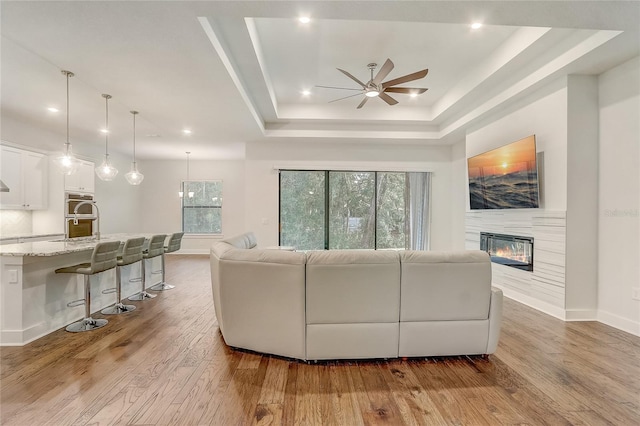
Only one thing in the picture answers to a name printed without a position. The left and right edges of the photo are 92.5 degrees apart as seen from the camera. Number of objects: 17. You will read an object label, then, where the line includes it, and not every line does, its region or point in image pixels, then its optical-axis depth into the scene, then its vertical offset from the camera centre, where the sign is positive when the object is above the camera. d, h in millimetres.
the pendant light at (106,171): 4523 +584
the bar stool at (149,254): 4418 -647
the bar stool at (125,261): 3734 -632
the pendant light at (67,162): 3781 +591
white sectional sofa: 2453 -736
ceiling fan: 3475 +1557
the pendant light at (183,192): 8875 +538
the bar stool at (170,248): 4982 -642
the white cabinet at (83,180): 6086 +606
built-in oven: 6055 -80
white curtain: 6855 +50
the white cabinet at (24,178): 4961 +526
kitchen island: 2867 -824
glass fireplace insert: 4148 -557
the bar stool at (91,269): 3163 -627
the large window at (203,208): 9336 +60
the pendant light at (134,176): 5148 +567
